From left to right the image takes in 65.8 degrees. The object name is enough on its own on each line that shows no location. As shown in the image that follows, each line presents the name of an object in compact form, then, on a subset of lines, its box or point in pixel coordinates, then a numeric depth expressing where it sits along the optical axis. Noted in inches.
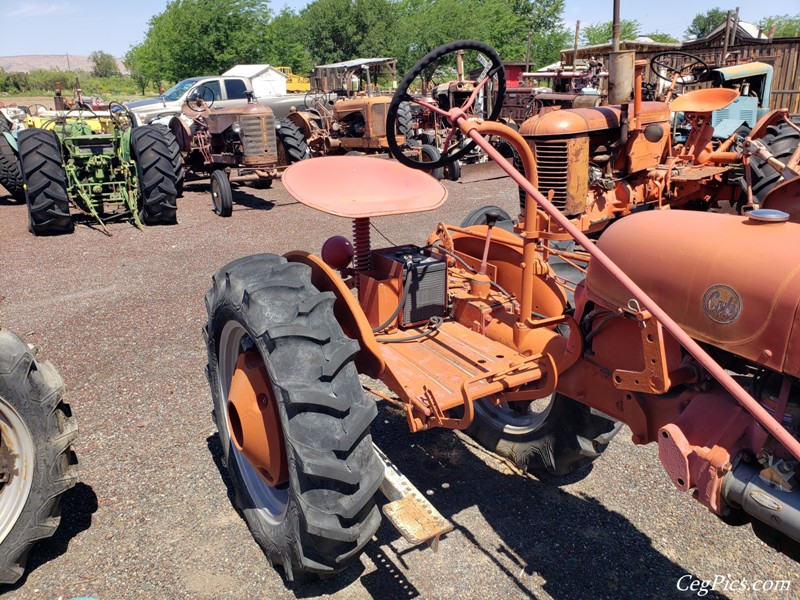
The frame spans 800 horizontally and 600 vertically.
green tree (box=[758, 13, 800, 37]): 2038.9
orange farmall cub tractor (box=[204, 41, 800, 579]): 65.4
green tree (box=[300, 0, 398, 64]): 1680.6
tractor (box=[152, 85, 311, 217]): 382.6
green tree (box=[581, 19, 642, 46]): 2177.7
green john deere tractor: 313.2
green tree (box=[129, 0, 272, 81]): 1248.2
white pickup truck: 548.4
